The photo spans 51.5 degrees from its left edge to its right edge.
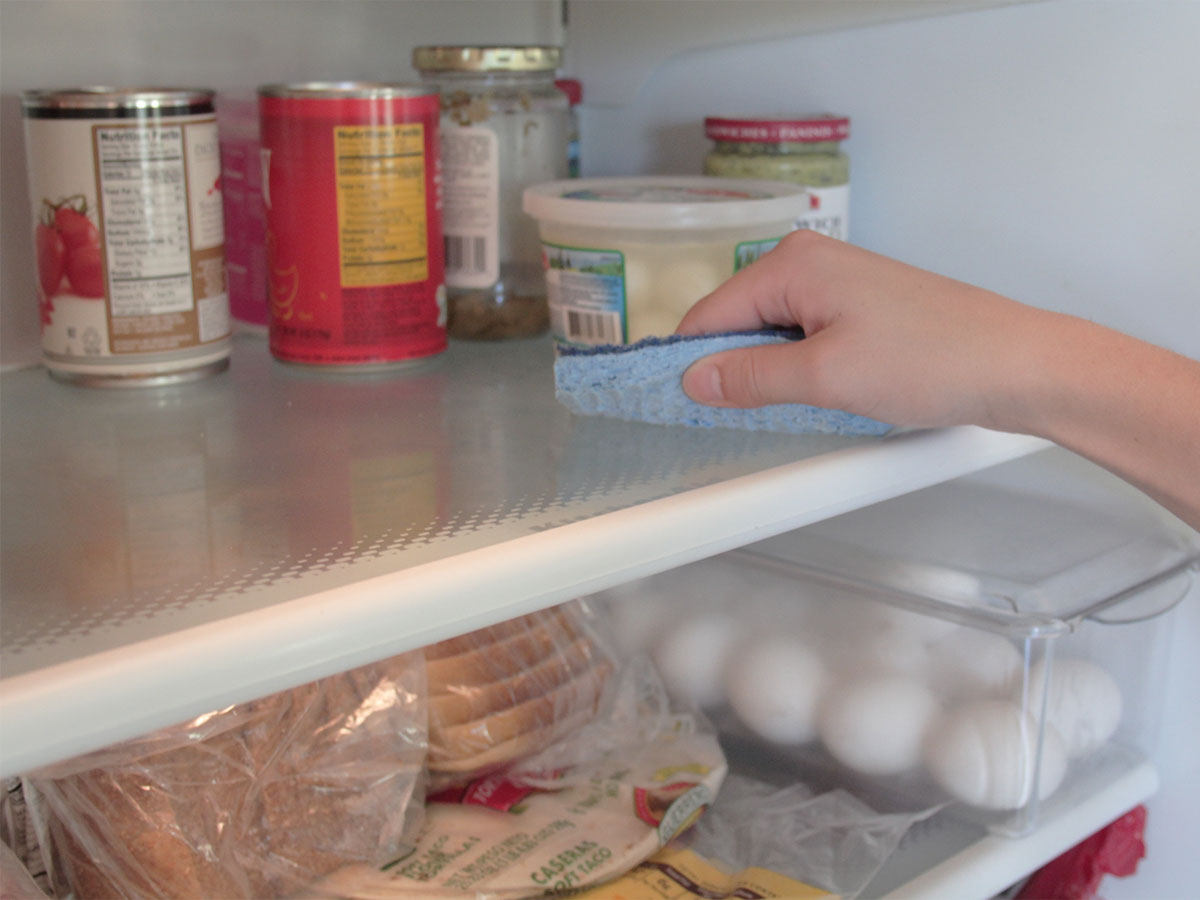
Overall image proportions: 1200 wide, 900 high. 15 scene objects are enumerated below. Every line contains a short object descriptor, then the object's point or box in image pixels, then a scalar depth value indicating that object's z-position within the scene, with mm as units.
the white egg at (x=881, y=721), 764
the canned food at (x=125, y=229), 713
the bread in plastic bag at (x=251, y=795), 592
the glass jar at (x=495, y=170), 858
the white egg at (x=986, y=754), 751
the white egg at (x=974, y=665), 753
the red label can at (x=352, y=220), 749
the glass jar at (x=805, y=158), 870
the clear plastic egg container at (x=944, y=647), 756
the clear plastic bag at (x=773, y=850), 693
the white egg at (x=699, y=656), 856
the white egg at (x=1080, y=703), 775
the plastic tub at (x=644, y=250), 739
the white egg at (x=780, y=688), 798
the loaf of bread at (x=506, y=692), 730
